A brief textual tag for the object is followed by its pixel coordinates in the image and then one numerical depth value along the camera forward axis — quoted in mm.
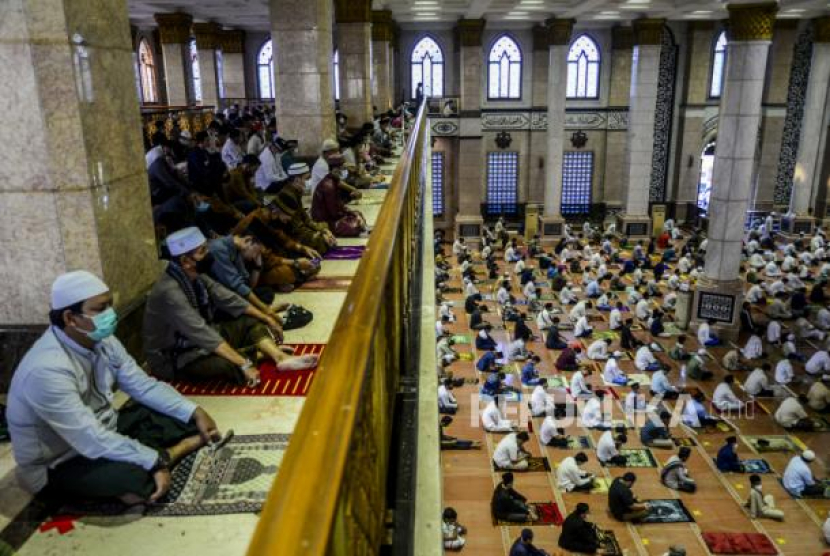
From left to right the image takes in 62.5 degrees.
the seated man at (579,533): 6688
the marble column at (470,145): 18984
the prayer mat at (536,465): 8328
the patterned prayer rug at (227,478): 2318
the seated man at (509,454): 8203
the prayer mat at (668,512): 7340
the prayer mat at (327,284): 4801
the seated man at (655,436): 8773
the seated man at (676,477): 7820
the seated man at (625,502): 7168
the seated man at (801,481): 7648
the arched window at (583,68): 20516
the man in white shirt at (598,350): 11344
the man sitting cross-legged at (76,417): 2240
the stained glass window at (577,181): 21375
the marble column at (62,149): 2799
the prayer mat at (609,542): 6848
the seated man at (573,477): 7781
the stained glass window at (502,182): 21359
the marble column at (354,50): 11664
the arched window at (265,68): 21625
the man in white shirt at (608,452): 8367
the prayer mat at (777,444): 8688
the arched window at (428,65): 20797
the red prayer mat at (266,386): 3172
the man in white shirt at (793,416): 9141
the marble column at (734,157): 10938
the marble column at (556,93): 17797
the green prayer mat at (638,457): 8438
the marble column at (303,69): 7770
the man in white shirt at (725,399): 9578
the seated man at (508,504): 7227
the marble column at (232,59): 20328
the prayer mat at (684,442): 8844
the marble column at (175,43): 15352
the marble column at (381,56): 16031
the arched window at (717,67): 20141
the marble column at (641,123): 17281
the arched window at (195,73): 22792
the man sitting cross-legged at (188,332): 3049
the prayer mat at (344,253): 5633
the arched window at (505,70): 20531
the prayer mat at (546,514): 7328
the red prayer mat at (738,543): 6809
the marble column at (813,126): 17734
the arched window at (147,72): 20078
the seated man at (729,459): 8094
